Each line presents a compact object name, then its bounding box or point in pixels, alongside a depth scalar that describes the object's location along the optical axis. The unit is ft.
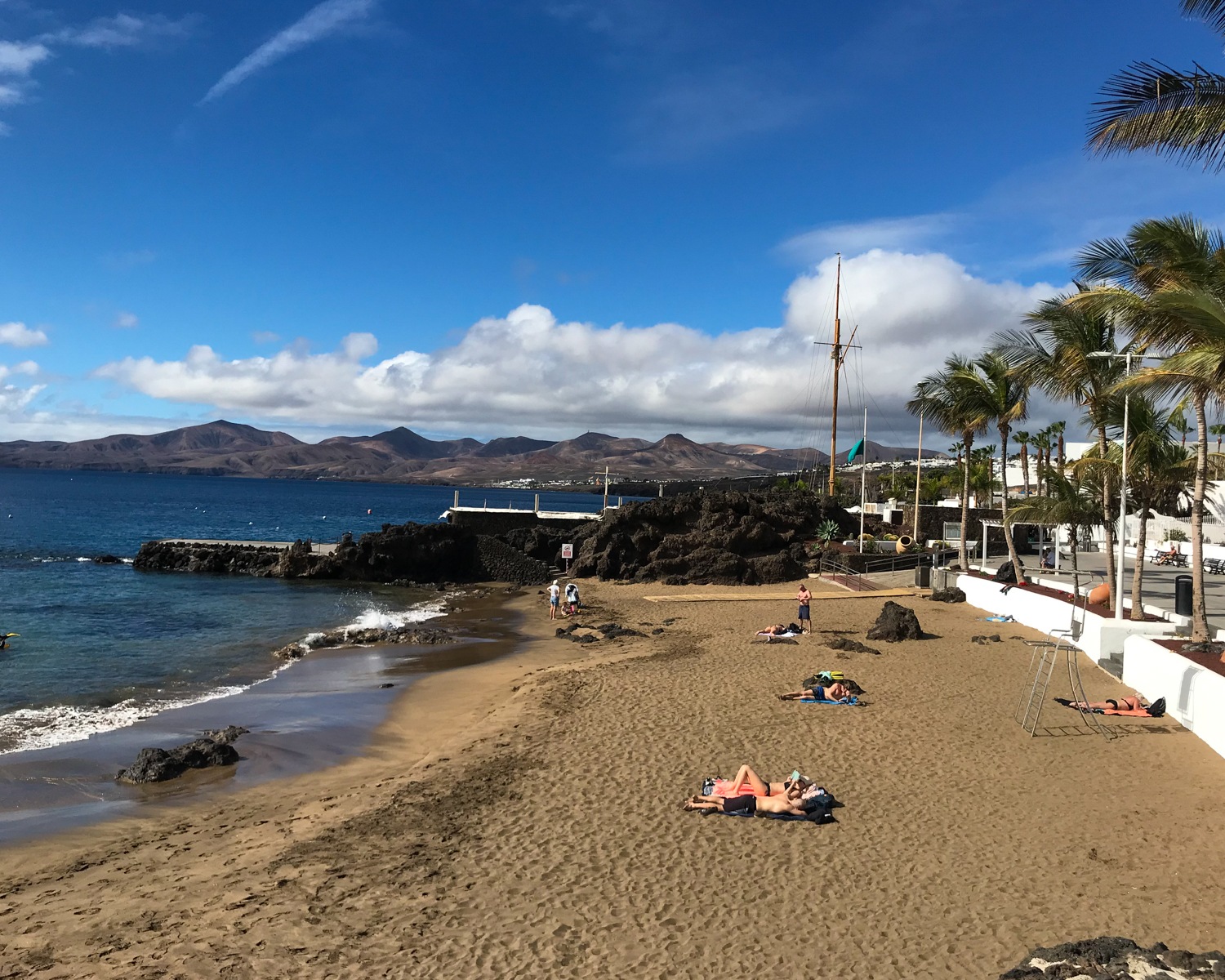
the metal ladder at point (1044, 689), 39.73
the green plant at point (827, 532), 129.90
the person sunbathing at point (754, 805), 29.32
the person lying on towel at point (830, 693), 46.11
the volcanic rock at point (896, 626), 64.34
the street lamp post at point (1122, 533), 46.04
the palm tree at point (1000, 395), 84.38
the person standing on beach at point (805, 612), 70.59
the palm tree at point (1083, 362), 61.31
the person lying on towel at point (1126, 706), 40.81
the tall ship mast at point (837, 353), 185.78
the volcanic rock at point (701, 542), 114.11
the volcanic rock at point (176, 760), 37.81
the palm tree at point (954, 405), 87.61
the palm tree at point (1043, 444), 166.18
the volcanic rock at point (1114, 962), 17.92
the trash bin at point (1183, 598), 61.16
